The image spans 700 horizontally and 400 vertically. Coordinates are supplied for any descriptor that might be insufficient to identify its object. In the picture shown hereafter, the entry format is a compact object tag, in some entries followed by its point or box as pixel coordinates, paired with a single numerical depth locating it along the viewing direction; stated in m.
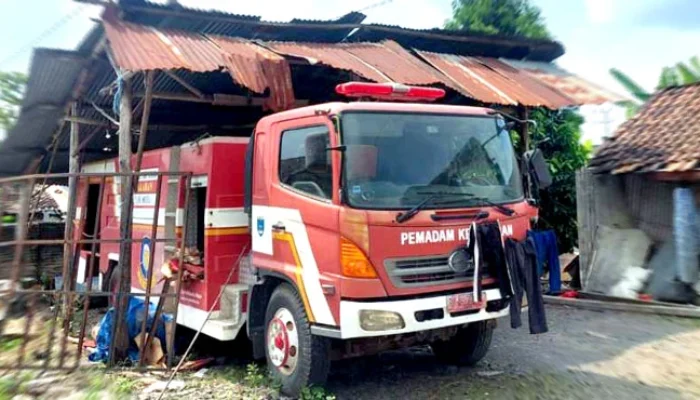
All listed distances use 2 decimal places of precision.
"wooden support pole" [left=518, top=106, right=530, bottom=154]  8.27
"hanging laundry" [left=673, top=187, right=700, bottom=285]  8.70
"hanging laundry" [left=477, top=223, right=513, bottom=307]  4.95
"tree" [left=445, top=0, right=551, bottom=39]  13.86
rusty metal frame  4.84
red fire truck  4.66
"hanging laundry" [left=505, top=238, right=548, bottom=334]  5.02
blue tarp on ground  6.89
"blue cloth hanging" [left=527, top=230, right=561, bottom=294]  7.35
